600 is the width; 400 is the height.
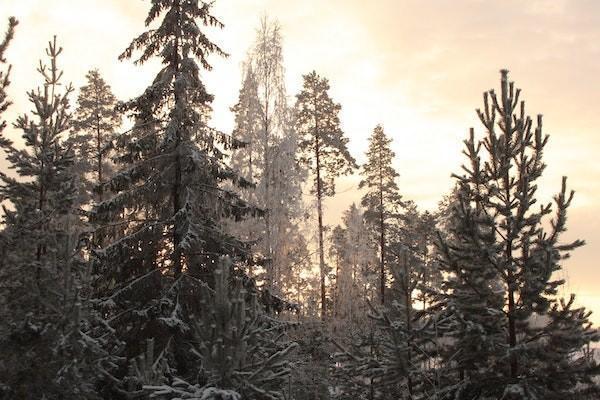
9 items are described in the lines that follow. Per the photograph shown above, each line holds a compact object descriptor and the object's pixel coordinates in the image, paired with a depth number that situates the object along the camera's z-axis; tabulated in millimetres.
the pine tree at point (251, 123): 25609
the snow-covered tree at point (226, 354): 6856
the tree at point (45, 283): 9406
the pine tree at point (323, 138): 34281
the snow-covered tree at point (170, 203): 12852
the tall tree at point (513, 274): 9477
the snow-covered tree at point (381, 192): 38844
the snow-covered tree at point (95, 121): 31484
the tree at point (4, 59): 13430
